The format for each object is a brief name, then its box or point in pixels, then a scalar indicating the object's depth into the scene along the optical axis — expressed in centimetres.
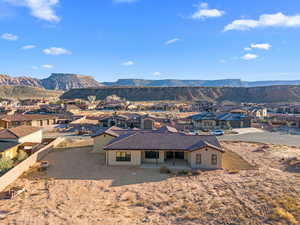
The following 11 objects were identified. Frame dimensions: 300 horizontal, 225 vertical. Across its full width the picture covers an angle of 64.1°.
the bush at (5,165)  2208
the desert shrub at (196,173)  2221
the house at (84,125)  5100
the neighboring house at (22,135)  3062
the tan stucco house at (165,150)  2405
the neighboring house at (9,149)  2678
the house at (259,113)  7420
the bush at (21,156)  2659
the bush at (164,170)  2271
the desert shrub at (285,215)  1360
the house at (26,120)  5169
